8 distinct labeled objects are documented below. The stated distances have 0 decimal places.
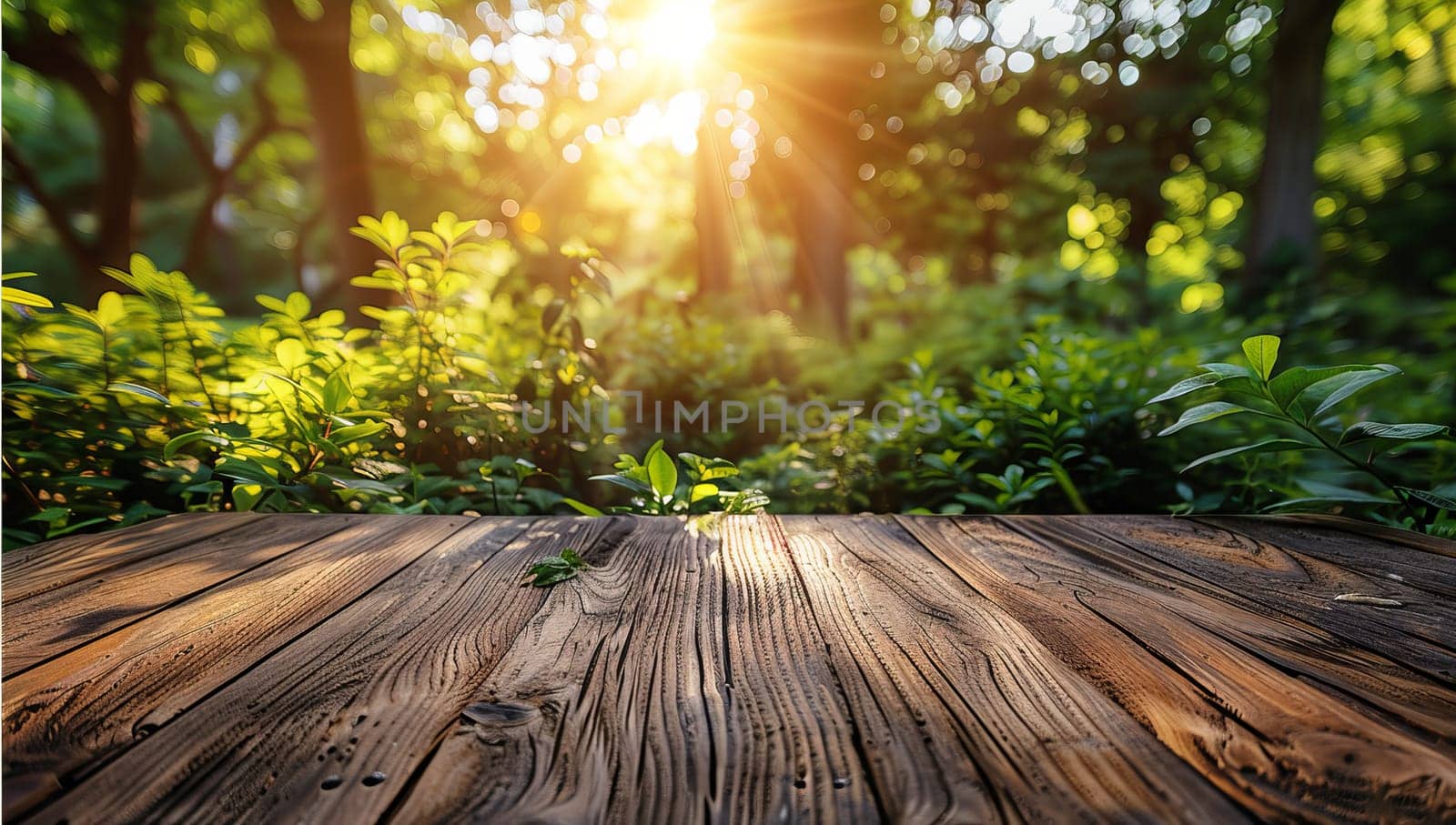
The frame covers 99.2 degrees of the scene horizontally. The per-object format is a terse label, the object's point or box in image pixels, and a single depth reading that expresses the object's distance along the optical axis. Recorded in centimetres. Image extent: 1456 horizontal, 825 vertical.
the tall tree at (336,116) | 581
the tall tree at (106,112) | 846
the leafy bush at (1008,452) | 229
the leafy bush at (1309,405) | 133
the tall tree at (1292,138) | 651
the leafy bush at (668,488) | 178
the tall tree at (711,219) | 996
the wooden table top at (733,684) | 64
